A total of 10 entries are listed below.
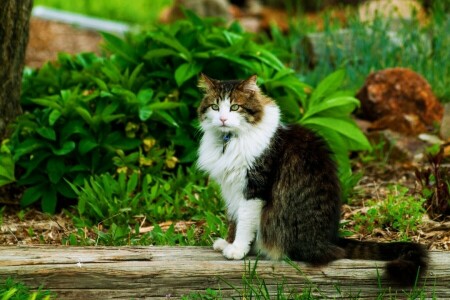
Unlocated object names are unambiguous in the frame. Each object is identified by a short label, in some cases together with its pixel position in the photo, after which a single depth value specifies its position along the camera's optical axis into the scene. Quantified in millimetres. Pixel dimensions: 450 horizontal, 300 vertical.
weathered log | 8344
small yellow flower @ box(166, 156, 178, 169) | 12352
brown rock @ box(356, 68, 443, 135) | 14922
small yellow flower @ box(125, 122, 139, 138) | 12328
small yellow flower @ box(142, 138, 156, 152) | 12414
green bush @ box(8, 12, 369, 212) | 11945
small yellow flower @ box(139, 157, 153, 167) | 12177
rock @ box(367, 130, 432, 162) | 13752
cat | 8625
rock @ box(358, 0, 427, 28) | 17753
